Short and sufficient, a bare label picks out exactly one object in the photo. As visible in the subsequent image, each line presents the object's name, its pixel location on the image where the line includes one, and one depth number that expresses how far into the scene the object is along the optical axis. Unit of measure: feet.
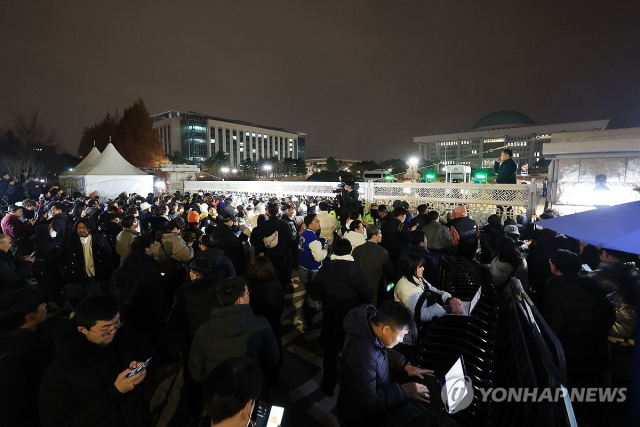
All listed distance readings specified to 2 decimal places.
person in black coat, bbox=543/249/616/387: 9.01
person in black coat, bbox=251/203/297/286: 18.94
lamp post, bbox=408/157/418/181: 128.61
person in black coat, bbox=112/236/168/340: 11.78
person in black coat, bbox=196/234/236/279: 13.53
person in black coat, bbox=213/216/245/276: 17.98
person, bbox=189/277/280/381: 7.70
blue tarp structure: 6.46
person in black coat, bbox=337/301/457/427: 6.71
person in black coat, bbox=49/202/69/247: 19.12
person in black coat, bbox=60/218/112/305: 15.74
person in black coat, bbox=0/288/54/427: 6.06
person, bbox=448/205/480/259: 19.66
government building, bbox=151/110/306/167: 342.44
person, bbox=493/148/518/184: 28.90
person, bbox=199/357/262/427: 4.62
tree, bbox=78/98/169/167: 171.63
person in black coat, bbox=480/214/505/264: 19.07
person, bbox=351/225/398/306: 13.79
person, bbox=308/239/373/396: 11.46
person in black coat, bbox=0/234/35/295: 12.33
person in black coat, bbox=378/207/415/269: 18.40
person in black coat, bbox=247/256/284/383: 11.36
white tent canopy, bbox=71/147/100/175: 63.03
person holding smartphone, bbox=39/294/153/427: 5.65
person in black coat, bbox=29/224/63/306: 16.26
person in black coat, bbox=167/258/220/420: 10.09
